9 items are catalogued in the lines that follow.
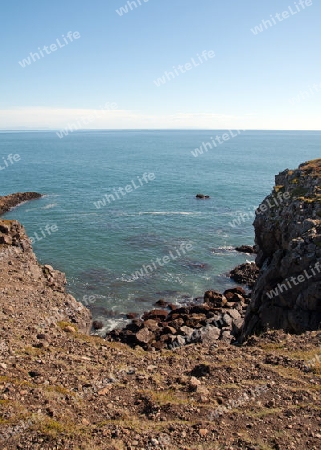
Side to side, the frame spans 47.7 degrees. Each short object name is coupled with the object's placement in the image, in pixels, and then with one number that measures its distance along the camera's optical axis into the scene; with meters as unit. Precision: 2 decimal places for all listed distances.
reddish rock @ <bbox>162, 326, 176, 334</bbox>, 38.56
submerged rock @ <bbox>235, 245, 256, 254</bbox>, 64.50
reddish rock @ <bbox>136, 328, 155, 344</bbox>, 36.88
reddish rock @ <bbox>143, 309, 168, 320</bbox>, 43.53
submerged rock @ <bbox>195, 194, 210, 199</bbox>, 102.22
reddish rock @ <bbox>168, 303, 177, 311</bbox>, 45.94
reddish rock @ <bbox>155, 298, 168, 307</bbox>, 46.93
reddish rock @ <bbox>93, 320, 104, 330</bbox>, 41.32
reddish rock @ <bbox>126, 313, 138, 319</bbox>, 43.79
